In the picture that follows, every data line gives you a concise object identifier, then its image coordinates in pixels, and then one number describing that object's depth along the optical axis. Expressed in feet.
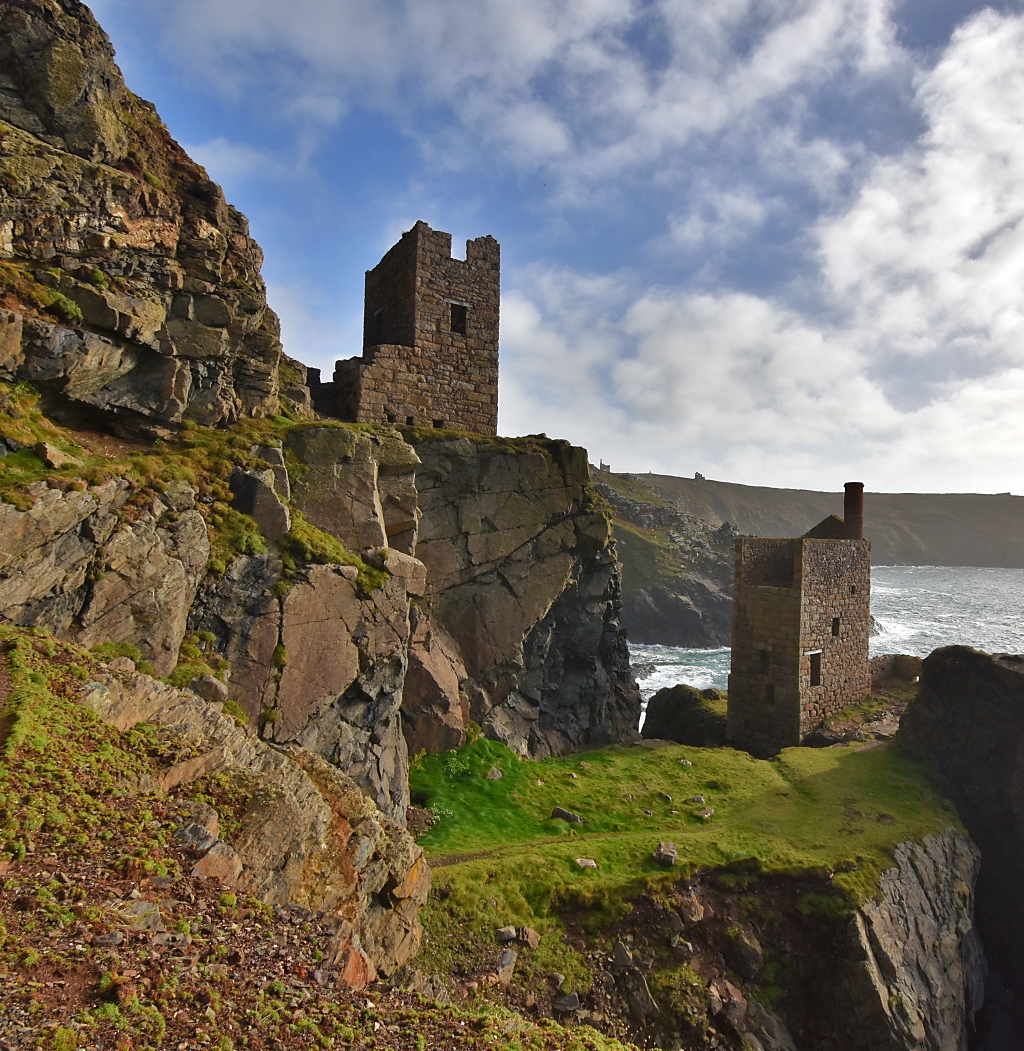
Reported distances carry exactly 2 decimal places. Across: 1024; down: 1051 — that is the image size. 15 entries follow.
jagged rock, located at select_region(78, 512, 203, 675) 32.73
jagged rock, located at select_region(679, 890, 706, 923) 39.75
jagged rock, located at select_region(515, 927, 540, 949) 35.50
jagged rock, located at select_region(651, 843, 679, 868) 42.37
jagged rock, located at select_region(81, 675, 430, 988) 23.20
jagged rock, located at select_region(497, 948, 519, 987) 33.24
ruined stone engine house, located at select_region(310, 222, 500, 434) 67.92
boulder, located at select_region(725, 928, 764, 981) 39.45
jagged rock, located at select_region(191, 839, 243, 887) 20.10
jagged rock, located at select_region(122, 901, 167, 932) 16.71
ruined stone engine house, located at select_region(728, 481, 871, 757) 77.97
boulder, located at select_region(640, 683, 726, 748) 86.69
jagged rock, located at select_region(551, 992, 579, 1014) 32.86
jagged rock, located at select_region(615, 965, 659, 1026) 34.68
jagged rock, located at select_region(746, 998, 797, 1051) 36.78
